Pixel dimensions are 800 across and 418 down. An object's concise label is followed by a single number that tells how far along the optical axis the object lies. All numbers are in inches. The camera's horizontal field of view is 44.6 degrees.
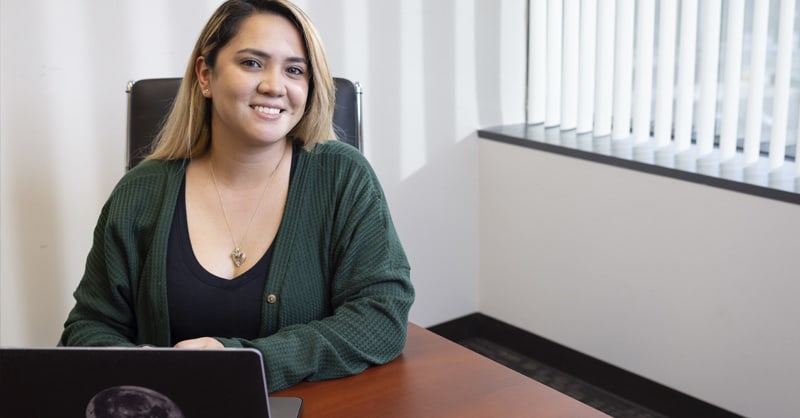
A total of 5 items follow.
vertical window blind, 101.4
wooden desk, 51.9
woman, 63.1
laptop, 43.6
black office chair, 78.0
